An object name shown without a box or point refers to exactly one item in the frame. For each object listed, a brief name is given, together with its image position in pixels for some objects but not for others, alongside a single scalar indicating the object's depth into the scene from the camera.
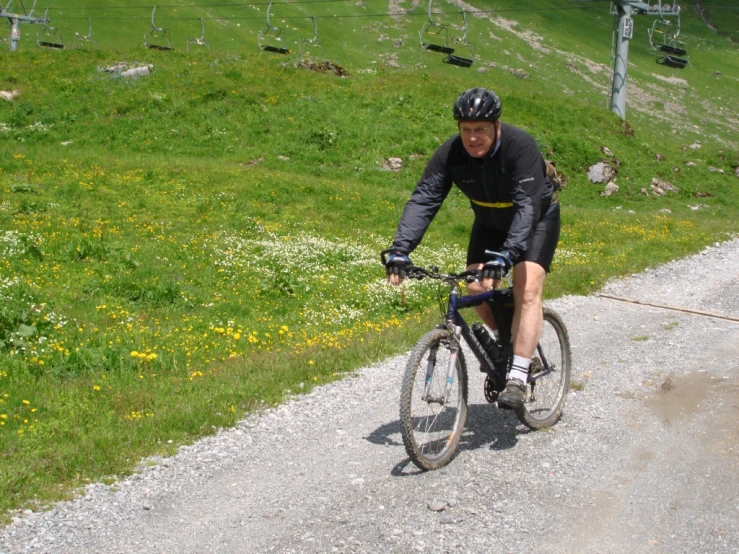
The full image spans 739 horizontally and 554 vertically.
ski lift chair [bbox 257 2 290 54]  63.11
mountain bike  5.60
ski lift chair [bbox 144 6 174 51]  59.02
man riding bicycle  5.63
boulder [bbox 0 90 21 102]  29.96
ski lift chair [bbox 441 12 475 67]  30.81
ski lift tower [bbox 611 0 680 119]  33.94
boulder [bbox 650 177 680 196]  29.80
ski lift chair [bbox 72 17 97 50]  56.49
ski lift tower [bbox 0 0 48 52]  41.81
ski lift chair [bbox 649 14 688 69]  33.81
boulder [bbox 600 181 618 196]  28.75
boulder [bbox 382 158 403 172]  27.52
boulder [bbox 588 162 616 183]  29.36
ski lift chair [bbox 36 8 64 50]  57.22
